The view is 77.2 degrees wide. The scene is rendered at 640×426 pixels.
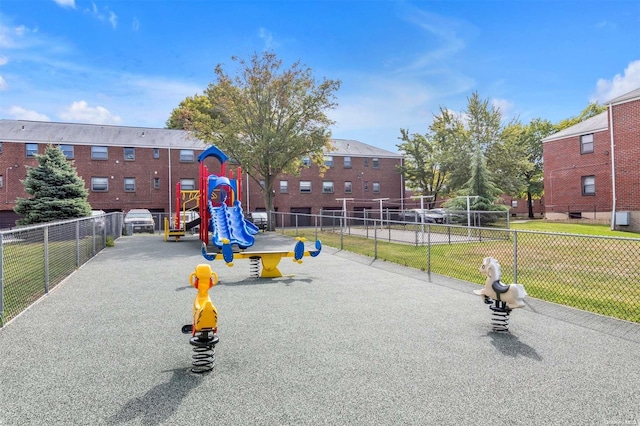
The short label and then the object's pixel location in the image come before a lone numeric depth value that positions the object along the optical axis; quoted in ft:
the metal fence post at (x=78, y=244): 34.09
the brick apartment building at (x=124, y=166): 104.32
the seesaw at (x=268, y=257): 29.45
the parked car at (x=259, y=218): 90.49
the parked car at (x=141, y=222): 88.98
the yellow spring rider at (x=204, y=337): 12.82
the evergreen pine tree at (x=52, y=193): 67.41
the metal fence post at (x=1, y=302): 17.60
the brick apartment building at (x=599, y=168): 73.36
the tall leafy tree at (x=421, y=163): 138.76
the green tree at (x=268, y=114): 76.95
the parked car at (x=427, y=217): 98.83
